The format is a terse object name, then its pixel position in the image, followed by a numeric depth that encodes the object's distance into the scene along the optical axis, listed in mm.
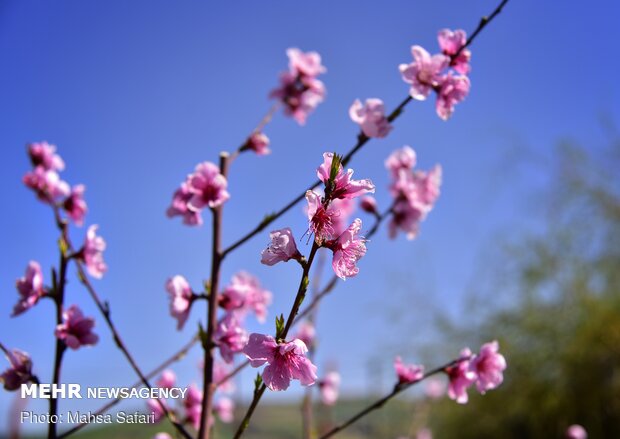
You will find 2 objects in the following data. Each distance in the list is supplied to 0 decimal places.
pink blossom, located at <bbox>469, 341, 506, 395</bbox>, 826
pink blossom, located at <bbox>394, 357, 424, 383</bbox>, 837
